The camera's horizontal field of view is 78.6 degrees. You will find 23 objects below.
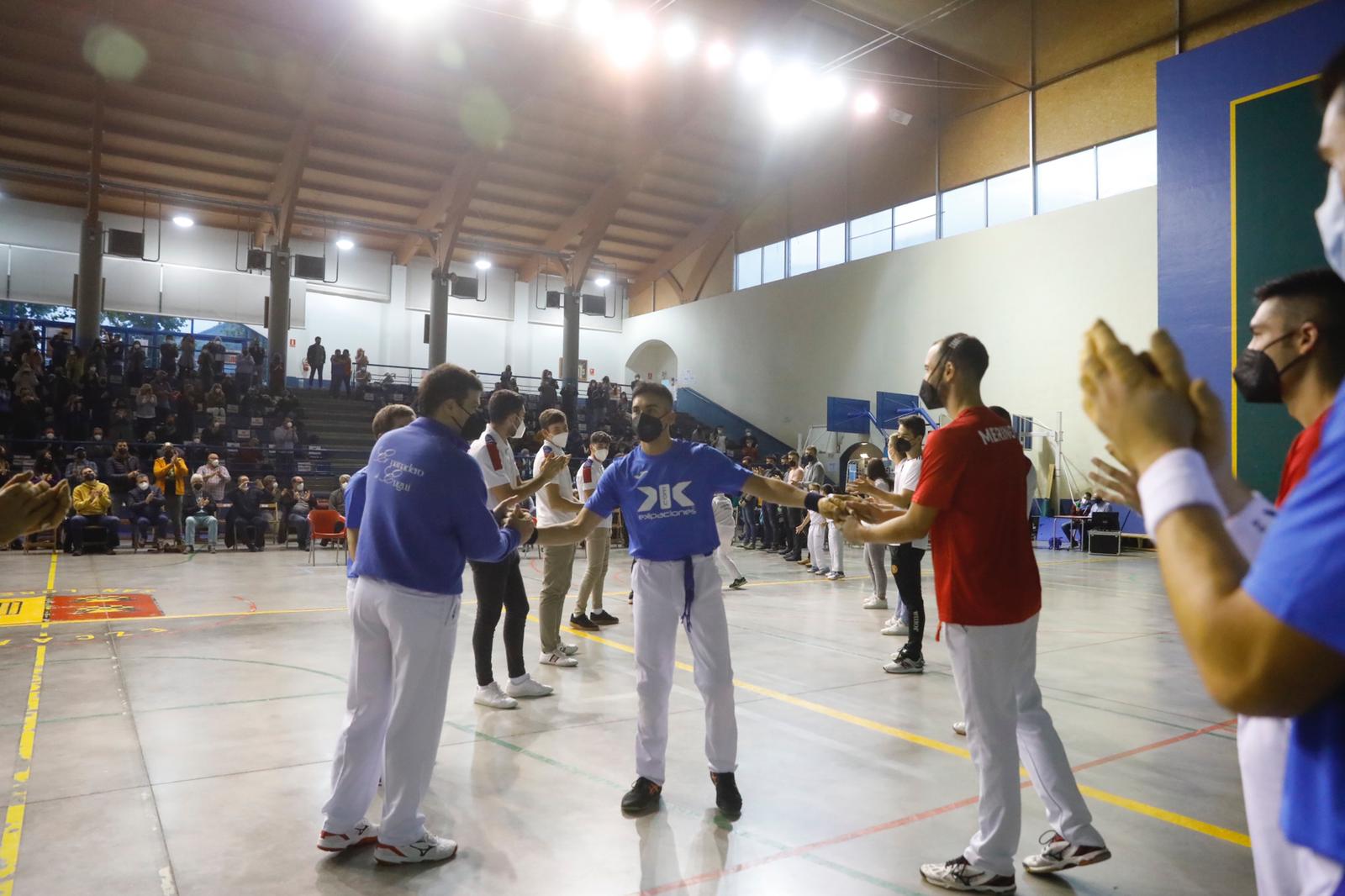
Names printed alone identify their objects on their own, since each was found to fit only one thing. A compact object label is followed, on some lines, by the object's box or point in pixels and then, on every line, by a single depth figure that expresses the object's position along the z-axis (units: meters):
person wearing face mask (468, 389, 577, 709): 5.65
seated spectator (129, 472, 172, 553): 15.33
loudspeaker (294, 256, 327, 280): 25.66
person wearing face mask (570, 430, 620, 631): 8.42
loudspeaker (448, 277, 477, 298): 28.80
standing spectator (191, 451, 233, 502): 16.22
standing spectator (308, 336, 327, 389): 25.53
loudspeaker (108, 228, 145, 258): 22.84
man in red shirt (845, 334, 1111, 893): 3.13
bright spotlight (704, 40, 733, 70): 18.75
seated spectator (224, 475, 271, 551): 15.80
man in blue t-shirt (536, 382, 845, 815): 3.89
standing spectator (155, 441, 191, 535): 15.68
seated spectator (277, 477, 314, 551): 16.33
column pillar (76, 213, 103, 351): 22.70
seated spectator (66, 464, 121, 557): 14.33
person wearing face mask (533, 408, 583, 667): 6.75
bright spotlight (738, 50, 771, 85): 19.64
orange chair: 14.45
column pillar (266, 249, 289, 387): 25.30
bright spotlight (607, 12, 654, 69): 17.30
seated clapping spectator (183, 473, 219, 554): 15.35
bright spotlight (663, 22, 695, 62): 17.78
